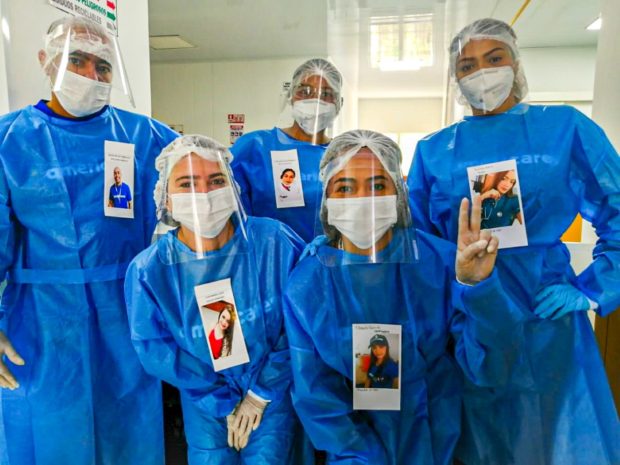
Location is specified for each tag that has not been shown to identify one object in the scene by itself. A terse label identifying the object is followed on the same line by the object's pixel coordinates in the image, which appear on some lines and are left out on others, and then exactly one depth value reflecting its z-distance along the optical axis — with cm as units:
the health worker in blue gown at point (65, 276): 143
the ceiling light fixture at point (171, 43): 360
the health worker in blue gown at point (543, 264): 129
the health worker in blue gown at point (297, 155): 180
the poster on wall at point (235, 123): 289
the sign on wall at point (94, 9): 189
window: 295
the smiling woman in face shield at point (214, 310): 133
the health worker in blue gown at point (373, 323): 127
